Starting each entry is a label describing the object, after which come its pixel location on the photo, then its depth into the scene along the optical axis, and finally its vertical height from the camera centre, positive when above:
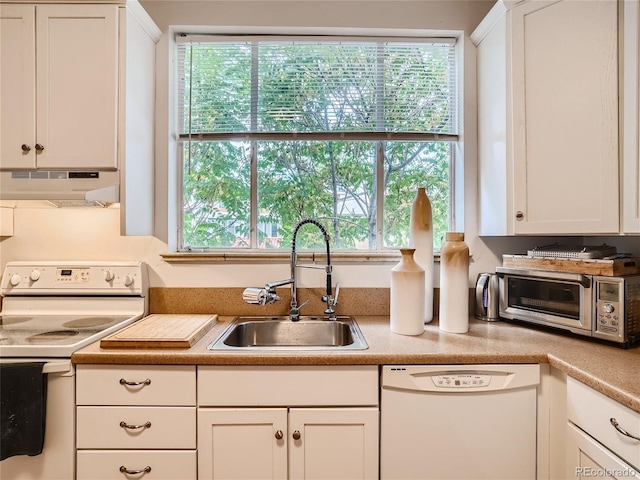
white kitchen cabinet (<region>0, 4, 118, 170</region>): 1.47 +0.71
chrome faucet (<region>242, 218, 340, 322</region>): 1.63 -0.25
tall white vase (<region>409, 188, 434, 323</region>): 1.60 +0.01
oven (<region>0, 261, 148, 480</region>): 1.15 -0.40
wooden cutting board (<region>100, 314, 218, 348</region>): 1.26 -0.40
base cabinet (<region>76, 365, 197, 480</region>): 1.20 -0.70
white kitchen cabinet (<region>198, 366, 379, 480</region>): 1.21 -0.68
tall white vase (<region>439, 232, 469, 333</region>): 1.49 -0.23
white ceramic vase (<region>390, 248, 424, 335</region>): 1.45 -0.27
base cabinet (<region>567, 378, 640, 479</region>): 0.91 -0.60
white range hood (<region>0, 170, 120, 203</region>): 1.45 +0.24
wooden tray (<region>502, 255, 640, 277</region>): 1.28 -0.11
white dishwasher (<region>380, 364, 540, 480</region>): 1.21 -0.69
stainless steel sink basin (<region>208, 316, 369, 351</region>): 1.67 -0.49
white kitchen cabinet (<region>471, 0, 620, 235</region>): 1.32 +0.53
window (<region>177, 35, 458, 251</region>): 1.91 +0.63
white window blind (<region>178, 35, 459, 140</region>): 1.91 +0.90
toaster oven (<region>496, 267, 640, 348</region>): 1.25 -0.27
